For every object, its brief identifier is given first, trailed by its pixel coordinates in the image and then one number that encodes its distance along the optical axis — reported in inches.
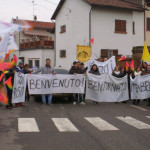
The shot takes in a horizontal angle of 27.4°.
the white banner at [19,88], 464.8
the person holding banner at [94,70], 522.8
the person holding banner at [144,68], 533.4
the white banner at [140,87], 526.6
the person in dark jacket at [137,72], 557.7
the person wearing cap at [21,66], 539.4
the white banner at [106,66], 631.8
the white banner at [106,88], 518.9
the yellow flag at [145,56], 561.9
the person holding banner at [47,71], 504.1
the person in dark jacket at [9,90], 443.5
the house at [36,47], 1530.5
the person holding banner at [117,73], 544.4
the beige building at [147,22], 1363.2
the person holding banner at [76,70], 513.3
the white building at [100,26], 1163.9
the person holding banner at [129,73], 542.9
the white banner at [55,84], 504.4
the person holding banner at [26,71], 551.3
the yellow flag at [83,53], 642.8
